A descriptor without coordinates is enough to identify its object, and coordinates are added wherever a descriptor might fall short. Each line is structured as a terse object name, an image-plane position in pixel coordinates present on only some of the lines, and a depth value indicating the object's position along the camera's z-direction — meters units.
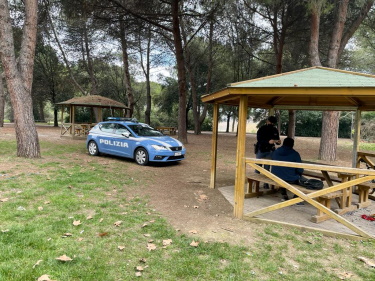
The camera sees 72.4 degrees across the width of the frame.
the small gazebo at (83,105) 17.44
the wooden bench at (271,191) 4.36
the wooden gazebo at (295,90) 3.76
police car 8.60
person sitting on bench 4.98
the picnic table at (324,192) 3.82
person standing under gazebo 6.13
